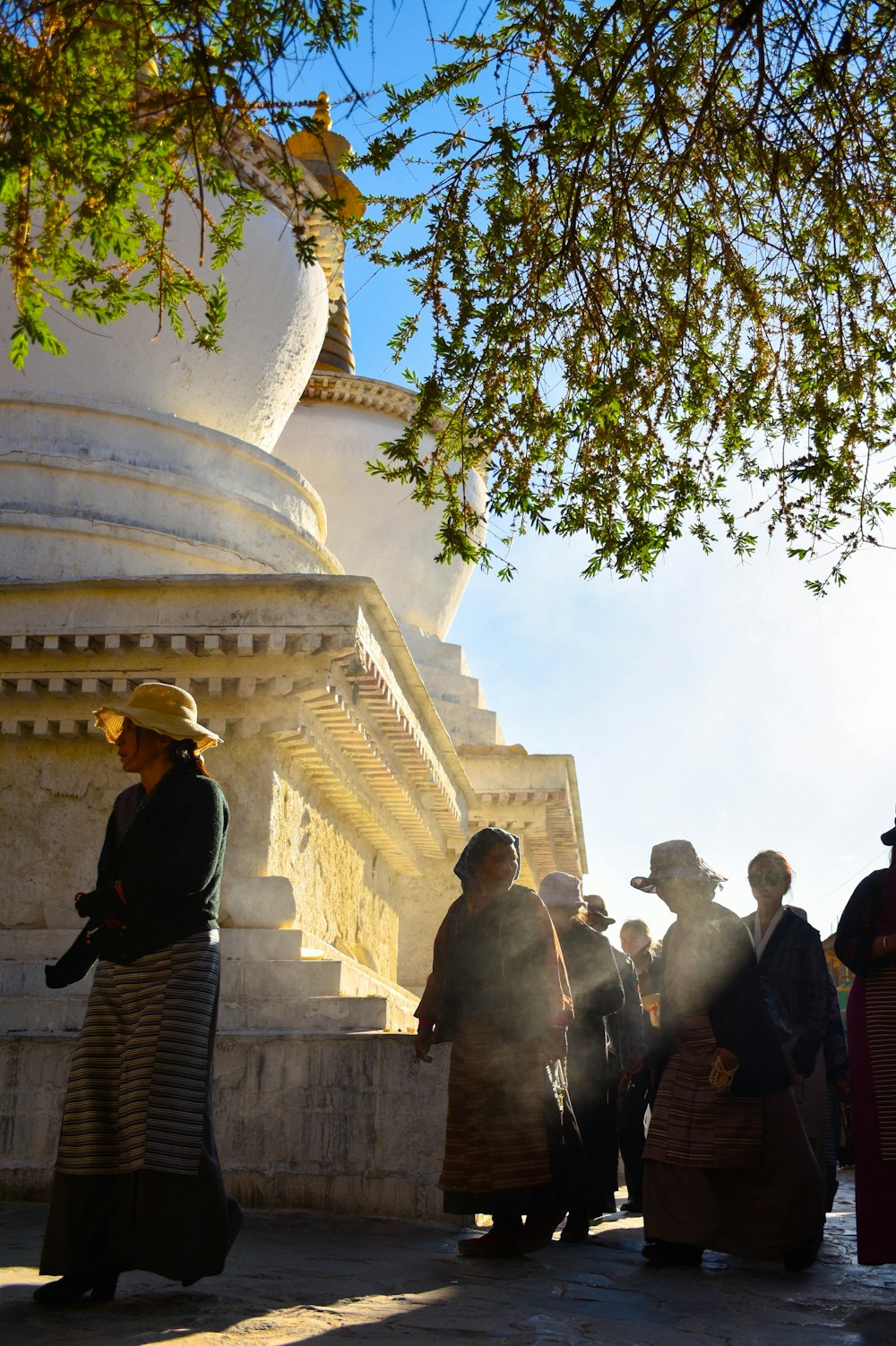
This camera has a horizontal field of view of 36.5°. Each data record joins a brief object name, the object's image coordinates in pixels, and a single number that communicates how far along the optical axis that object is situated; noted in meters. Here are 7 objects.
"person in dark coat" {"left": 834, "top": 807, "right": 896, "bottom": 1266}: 4.25
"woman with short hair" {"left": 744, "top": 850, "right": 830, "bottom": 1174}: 5.39
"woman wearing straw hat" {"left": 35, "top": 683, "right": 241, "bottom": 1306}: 3.42
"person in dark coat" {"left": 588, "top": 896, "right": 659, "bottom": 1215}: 6.57
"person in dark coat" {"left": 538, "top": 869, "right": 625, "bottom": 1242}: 6.06
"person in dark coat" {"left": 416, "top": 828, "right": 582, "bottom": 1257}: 4.75
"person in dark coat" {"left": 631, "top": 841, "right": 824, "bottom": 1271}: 4.61
